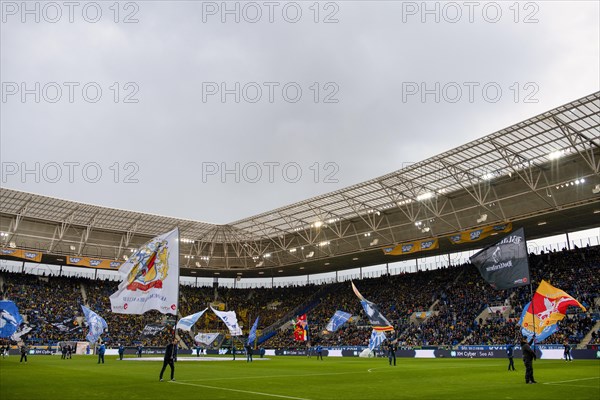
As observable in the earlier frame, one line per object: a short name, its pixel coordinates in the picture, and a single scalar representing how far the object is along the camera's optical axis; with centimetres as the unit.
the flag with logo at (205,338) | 5924
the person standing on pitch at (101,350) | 3640
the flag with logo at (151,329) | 5563
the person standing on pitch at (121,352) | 4499
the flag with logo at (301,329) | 5184
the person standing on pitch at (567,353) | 3684
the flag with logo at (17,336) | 5847
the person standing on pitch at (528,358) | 1805
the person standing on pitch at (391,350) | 3614
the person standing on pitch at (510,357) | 2713
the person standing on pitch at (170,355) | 1859
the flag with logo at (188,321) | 4641
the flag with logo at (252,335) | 5124
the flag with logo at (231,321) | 4844
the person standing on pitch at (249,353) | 4338
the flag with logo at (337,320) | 4697
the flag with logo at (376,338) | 4119
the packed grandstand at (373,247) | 4438
